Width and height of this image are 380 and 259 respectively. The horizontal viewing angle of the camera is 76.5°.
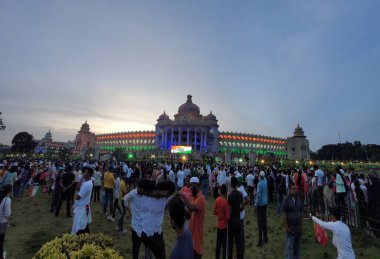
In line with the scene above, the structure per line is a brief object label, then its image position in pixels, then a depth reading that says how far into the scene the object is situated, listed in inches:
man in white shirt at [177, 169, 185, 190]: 592.1
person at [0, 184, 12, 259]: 215.8
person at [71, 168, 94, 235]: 237.0
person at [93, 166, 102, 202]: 536.7
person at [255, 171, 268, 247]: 321.7
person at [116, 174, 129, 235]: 337.8
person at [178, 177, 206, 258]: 207.6
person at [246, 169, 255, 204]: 563.7
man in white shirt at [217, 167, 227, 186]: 586.3
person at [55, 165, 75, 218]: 414.6
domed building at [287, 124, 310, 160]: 4466.0
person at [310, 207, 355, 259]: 180.5
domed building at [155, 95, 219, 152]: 3932.1
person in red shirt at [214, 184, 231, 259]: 241.3
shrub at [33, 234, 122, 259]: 117.2
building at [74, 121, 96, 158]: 5575.8
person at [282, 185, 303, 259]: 232.1
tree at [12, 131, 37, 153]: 3786.9
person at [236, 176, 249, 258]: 255.0
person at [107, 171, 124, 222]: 396.8
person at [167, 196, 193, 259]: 119.6
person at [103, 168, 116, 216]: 399.5
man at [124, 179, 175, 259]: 190.9
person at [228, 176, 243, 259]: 248.4
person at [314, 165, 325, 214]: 497.9
